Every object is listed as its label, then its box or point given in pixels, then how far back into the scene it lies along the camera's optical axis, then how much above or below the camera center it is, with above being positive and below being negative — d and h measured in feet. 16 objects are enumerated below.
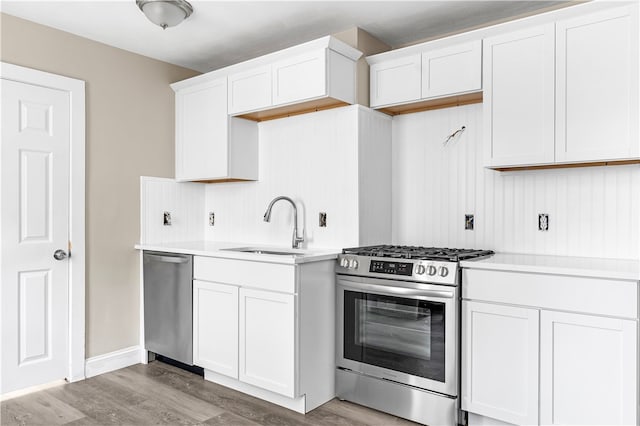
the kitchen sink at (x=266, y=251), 10.73 -1.00
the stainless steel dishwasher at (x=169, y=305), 10.98 -2.39
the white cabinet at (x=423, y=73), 9.24 +2.93
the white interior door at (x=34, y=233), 9.80 -0.53
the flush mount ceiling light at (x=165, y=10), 8.95 +3.98
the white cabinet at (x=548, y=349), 6.79 -2.23
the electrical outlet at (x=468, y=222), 10.08 -0.26
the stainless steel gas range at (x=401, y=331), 8.23 -2.33
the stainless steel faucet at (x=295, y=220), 11.14 -0.25
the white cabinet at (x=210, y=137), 11.87 +1.95
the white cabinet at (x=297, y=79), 9.80 +2.99
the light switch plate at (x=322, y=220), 10.94 -0.24
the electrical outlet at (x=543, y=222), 9.21 -0.23
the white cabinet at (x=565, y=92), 7.67 +2.13
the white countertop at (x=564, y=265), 6.82 -0.90
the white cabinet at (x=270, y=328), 8.95 -2.48
